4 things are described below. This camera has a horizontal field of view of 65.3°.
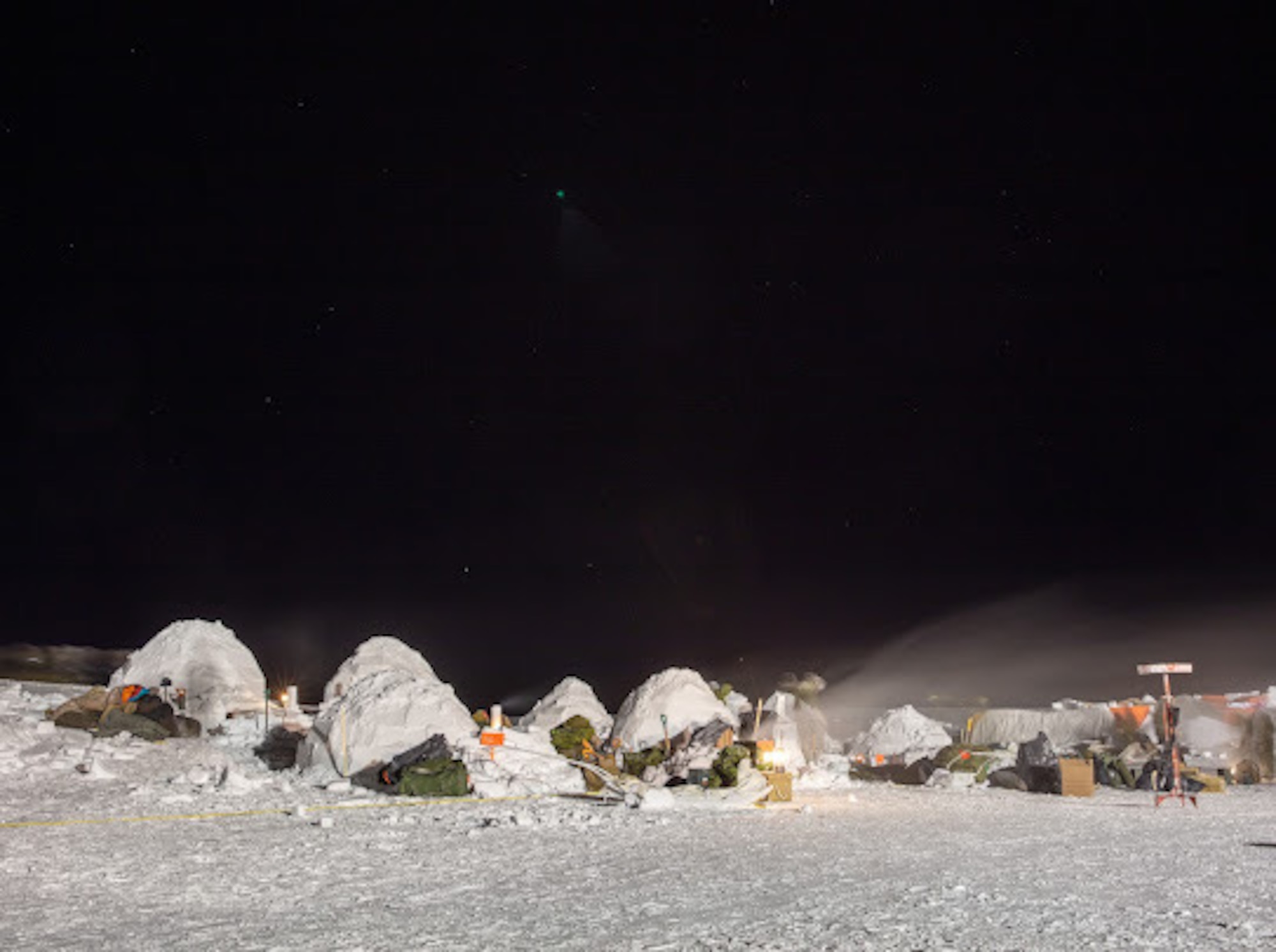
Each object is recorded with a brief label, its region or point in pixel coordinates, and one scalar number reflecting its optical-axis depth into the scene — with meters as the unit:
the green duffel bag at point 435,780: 17.56
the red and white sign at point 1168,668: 16.44
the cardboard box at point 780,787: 17.75
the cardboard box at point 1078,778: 21.09
